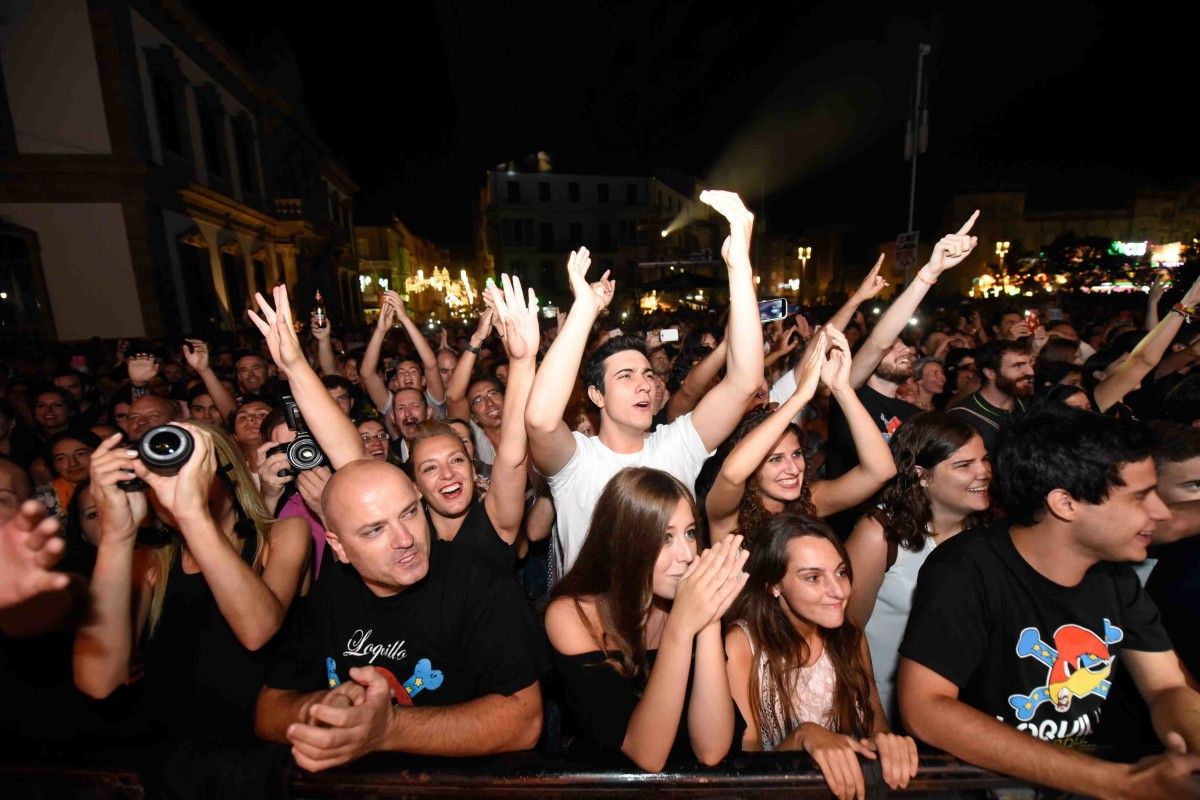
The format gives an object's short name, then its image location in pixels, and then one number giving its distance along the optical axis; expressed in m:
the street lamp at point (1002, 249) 61.55
